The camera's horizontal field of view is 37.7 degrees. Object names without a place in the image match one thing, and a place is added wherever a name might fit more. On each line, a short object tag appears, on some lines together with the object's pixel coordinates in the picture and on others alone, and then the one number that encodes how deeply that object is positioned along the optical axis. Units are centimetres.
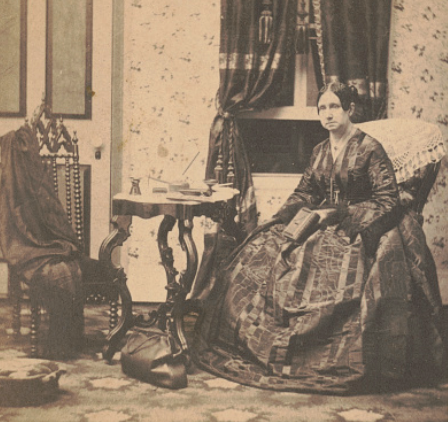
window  434
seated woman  291
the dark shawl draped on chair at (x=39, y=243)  326
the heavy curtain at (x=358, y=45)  411
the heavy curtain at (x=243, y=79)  412
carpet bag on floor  290
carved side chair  328
